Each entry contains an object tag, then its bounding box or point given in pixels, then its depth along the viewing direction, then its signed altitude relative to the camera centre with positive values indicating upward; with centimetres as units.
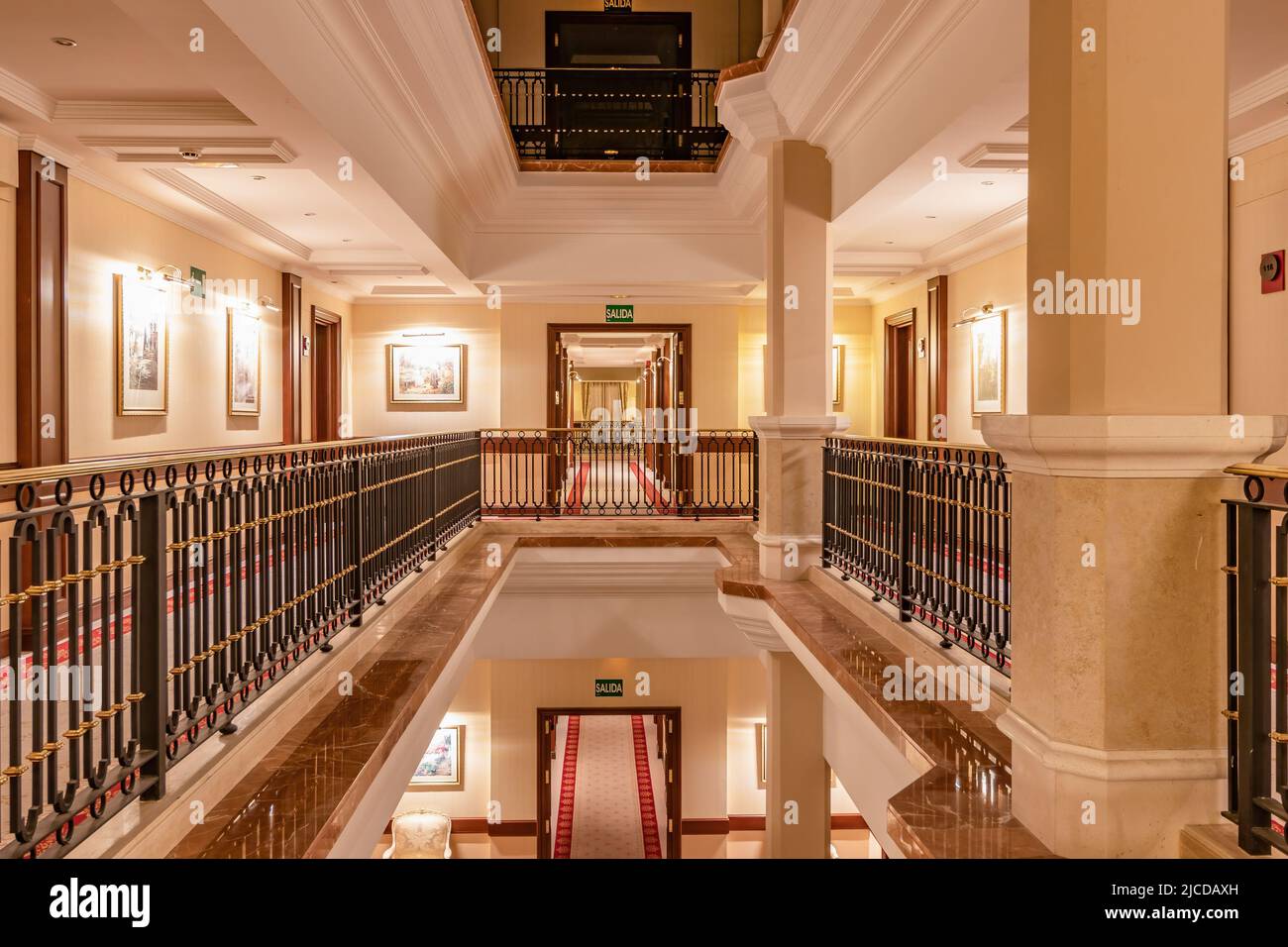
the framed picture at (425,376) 1324 +112
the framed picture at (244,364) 941 +96
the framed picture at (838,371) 1370 +119
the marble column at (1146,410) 273 +12
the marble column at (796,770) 682 -248
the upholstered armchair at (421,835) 1096 -475
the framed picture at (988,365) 964 +93
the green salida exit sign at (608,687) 1209 -321
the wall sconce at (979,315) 986 +150
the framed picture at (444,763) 1205 -422
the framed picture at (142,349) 712 +88
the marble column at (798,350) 715 +81
